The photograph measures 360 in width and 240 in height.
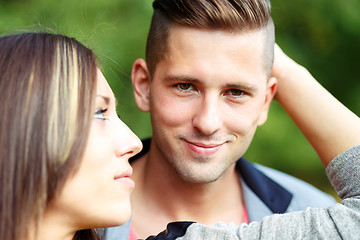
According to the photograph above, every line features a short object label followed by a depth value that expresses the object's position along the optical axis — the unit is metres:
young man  1.54
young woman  1.33
